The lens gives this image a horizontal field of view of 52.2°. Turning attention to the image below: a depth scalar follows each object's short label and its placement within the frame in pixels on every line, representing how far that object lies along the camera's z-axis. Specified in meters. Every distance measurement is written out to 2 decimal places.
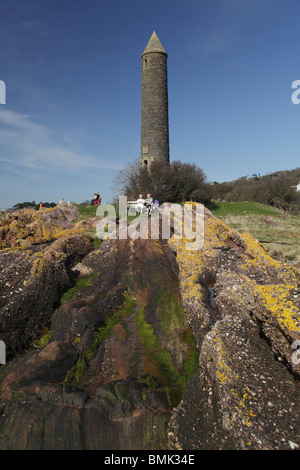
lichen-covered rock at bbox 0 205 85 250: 9.07
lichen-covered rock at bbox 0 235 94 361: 5.52
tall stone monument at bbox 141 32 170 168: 25.52
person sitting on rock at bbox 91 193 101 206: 17.68
